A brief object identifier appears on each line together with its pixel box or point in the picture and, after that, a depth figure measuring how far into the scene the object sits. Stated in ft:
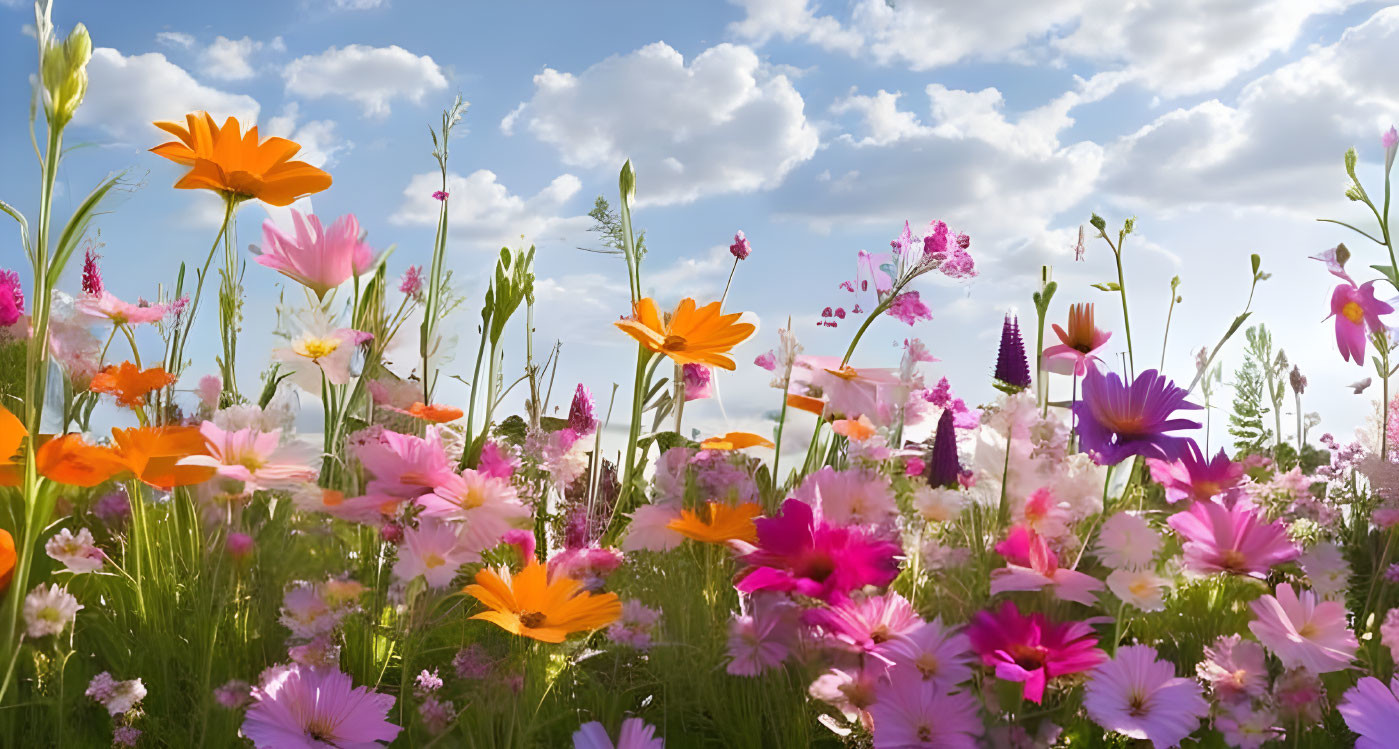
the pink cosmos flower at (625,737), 2.59
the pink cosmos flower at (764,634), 2.75
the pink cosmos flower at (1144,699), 2.51
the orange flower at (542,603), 2.64
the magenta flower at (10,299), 5.91
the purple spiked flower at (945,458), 3.49
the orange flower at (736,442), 3.77
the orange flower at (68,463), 2.91
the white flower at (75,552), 3.27
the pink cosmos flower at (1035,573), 2.50
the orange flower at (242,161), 3.23
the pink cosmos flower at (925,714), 2.49
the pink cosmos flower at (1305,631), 2.74
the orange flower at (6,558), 2.98
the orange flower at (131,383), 3.94
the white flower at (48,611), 2.95
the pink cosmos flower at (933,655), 2.54
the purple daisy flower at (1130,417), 2.93
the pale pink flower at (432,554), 2.89
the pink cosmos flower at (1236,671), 2.79
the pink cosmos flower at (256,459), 2.90
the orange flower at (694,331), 3.12
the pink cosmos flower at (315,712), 2.59
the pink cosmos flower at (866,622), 2.49
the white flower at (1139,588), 2.59
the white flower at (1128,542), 2.67
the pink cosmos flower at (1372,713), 2.52
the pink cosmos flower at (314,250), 3.51
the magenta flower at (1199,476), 3.12
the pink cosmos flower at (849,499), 2.95
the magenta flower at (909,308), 4.30
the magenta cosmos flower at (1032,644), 2.45
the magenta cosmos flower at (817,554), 2.58
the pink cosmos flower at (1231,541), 2.77
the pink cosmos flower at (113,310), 4.43
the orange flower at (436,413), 3.78
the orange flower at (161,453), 2.91
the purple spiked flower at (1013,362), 3.53
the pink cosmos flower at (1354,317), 3.79
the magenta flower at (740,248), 4.36
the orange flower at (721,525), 2.95
